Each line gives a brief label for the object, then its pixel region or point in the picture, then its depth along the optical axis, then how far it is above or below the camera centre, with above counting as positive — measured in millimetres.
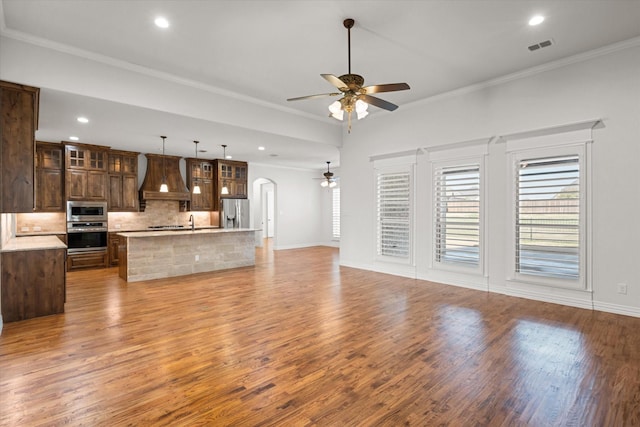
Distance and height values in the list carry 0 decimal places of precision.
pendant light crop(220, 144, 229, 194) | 7875 +911
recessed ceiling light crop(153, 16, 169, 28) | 3352 +1996
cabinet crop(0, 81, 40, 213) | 3557 +697
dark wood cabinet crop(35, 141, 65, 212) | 7145 +758
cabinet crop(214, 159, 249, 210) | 9727 +1004
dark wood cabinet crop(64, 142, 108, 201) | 7375 +916
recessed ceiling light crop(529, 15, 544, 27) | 3398 +2049
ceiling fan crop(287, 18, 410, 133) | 3256 +1248
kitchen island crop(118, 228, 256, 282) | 6199 -853
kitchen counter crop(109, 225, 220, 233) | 8188 -477
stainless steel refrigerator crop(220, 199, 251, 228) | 9723 -41
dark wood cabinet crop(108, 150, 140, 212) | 8039 +772
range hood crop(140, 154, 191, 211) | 8570 +850
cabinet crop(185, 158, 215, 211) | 9383 +899
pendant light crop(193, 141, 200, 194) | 9438 +948
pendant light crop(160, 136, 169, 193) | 8500 +1045
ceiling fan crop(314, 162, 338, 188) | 10602 +1072
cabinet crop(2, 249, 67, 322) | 3883 -901
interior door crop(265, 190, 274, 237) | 14523 -258
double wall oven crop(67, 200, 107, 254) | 7383 -354
